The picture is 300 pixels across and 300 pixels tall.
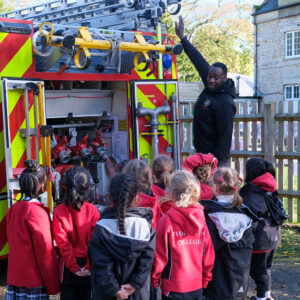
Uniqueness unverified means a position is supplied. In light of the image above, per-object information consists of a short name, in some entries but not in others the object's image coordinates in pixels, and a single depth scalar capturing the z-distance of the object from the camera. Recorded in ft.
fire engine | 13.07
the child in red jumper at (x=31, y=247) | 9.31
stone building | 77.00
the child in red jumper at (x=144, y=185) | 10.20
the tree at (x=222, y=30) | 99.50
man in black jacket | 14.38
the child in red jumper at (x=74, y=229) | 9.30
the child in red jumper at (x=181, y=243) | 9.18
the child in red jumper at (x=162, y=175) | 11.39
